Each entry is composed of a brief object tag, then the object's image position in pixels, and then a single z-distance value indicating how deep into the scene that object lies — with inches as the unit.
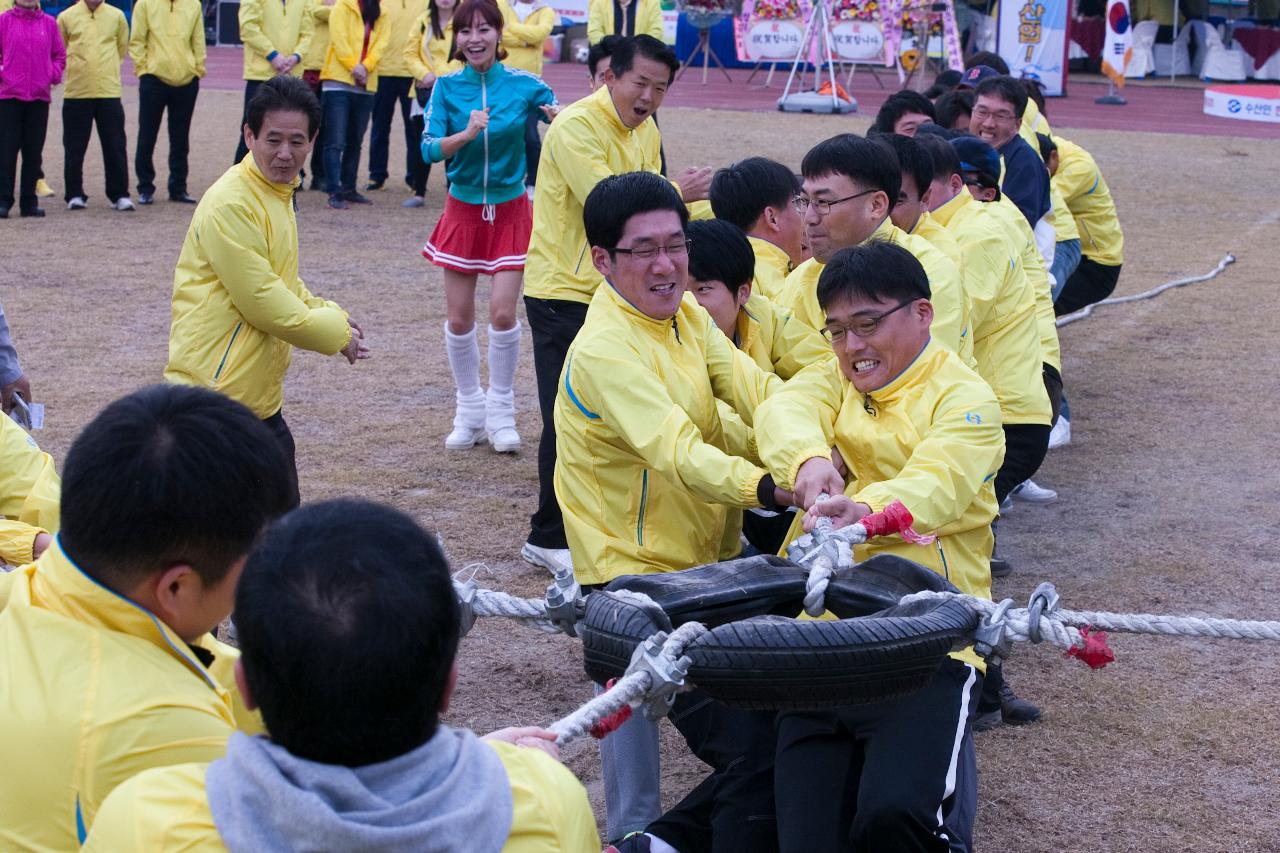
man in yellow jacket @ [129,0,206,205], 513.0
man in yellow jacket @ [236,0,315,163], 532.4
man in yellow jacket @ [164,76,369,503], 184.9
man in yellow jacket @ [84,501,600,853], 60.1
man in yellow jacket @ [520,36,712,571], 227.3
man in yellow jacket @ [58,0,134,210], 503.2
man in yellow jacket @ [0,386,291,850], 73.5
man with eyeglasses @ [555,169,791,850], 132.6
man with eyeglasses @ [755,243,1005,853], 118.5
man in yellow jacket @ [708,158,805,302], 196.2
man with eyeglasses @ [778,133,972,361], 168.9
